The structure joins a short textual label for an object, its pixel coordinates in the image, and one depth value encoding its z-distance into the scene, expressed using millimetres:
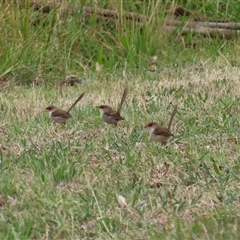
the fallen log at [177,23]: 20578
